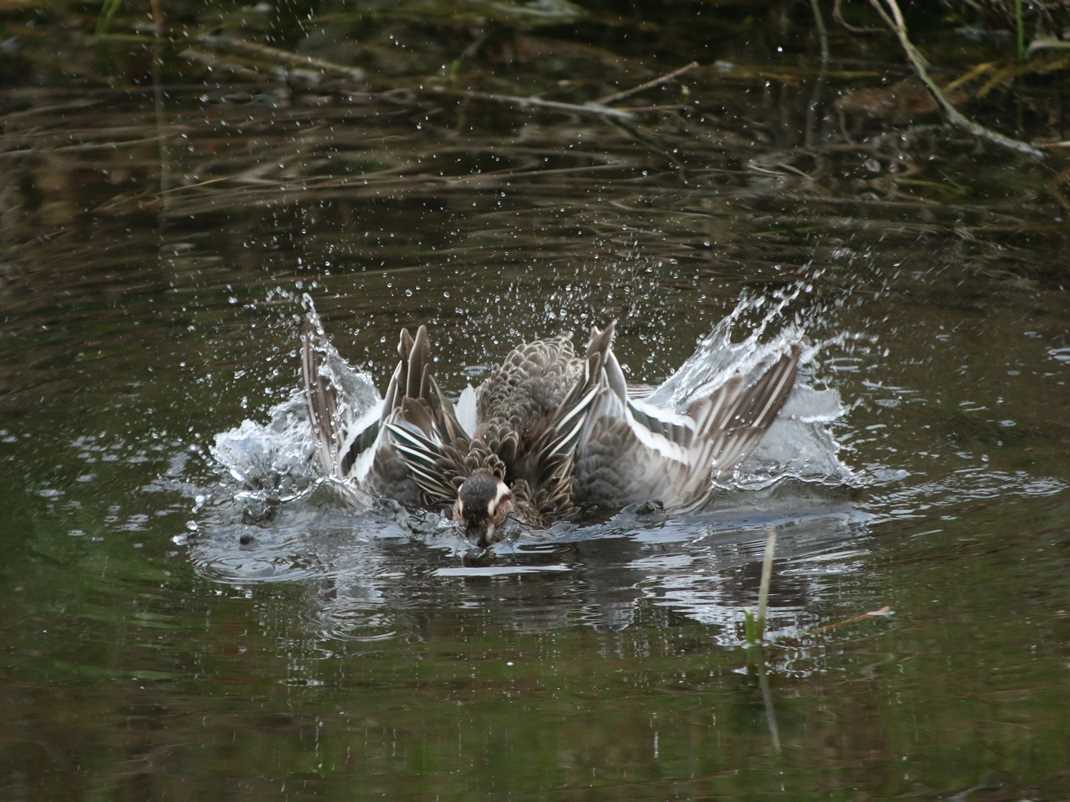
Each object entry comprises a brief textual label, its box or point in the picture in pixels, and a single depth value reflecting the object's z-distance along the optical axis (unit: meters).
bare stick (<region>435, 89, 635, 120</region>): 22.45
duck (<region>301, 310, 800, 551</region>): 15.05
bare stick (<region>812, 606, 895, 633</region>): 11.62
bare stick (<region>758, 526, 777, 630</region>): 10.87
